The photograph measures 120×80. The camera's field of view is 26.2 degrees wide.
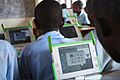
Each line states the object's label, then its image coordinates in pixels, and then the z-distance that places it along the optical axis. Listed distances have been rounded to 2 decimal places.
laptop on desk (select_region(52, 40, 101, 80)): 1.42
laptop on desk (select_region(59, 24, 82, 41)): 2.63
